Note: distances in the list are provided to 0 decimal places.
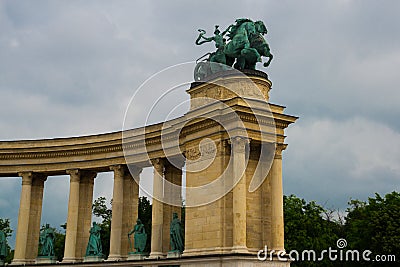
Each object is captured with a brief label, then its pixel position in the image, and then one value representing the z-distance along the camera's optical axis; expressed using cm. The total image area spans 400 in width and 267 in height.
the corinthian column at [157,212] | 4419
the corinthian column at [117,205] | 4738
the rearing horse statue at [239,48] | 4062
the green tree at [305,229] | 7694
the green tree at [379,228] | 6481
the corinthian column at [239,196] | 3538
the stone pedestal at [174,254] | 4118
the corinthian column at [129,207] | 4934
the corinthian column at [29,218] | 4966
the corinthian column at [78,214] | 4878
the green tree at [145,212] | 8500
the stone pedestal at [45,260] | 4944
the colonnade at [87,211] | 4559
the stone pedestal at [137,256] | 4544
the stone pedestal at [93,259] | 4750
